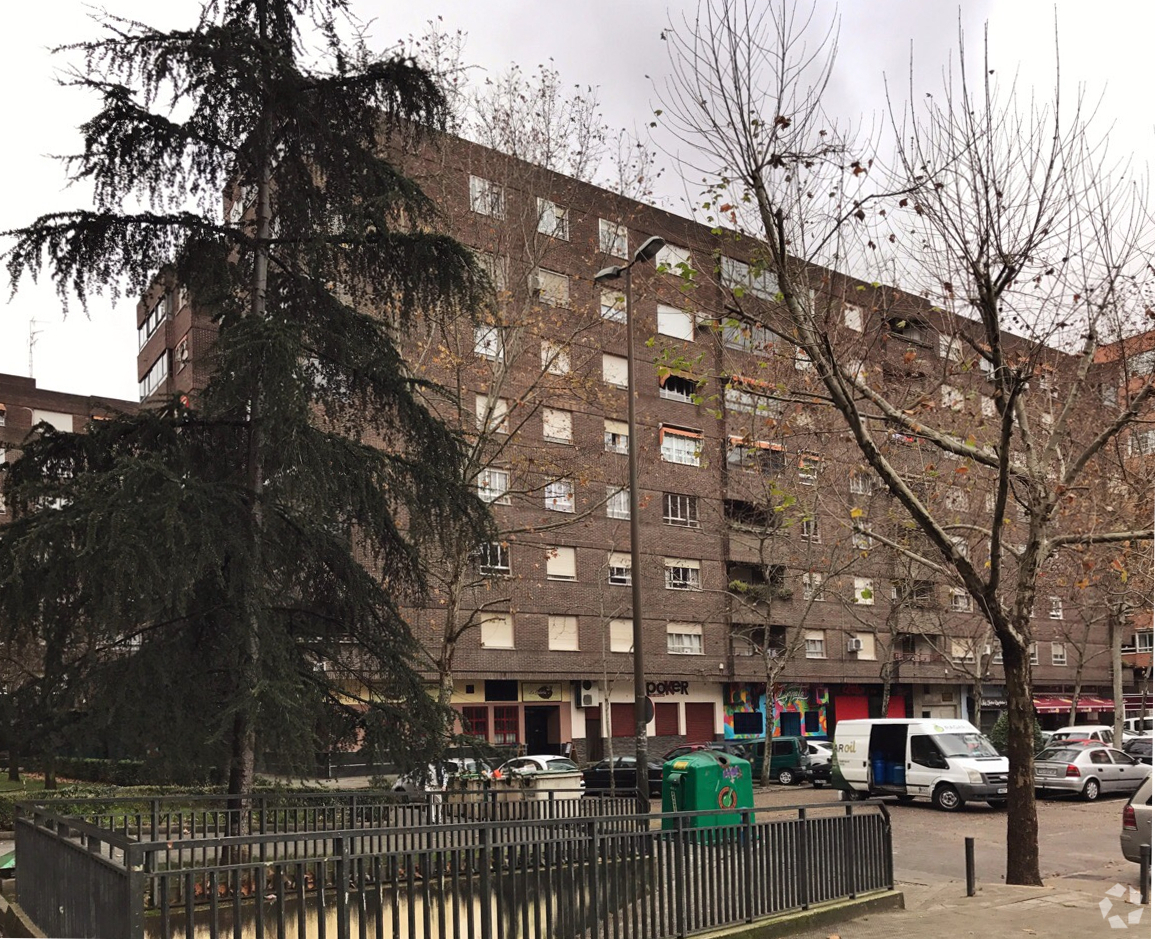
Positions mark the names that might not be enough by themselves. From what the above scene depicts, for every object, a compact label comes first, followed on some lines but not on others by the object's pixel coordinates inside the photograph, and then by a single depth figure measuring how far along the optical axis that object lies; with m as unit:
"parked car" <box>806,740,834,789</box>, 35.97
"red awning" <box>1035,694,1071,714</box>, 58.69
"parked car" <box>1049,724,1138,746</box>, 40.68
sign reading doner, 39.59
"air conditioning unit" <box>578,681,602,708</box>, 40.91
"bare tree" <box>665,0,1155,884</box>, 11.98
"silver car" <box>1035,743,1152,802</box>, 27.89
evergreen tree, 9.59
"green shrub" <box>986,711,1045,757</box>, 34.00
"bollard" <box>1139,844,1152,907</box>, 12.06
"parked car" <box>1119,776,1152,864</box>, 14.44
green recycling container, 13.77
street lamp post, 18.39
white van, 25.80
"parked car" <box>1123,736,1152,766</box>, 36.66
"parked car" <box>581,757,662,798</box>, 28.71
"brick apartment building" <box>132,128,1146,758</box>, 30.53
